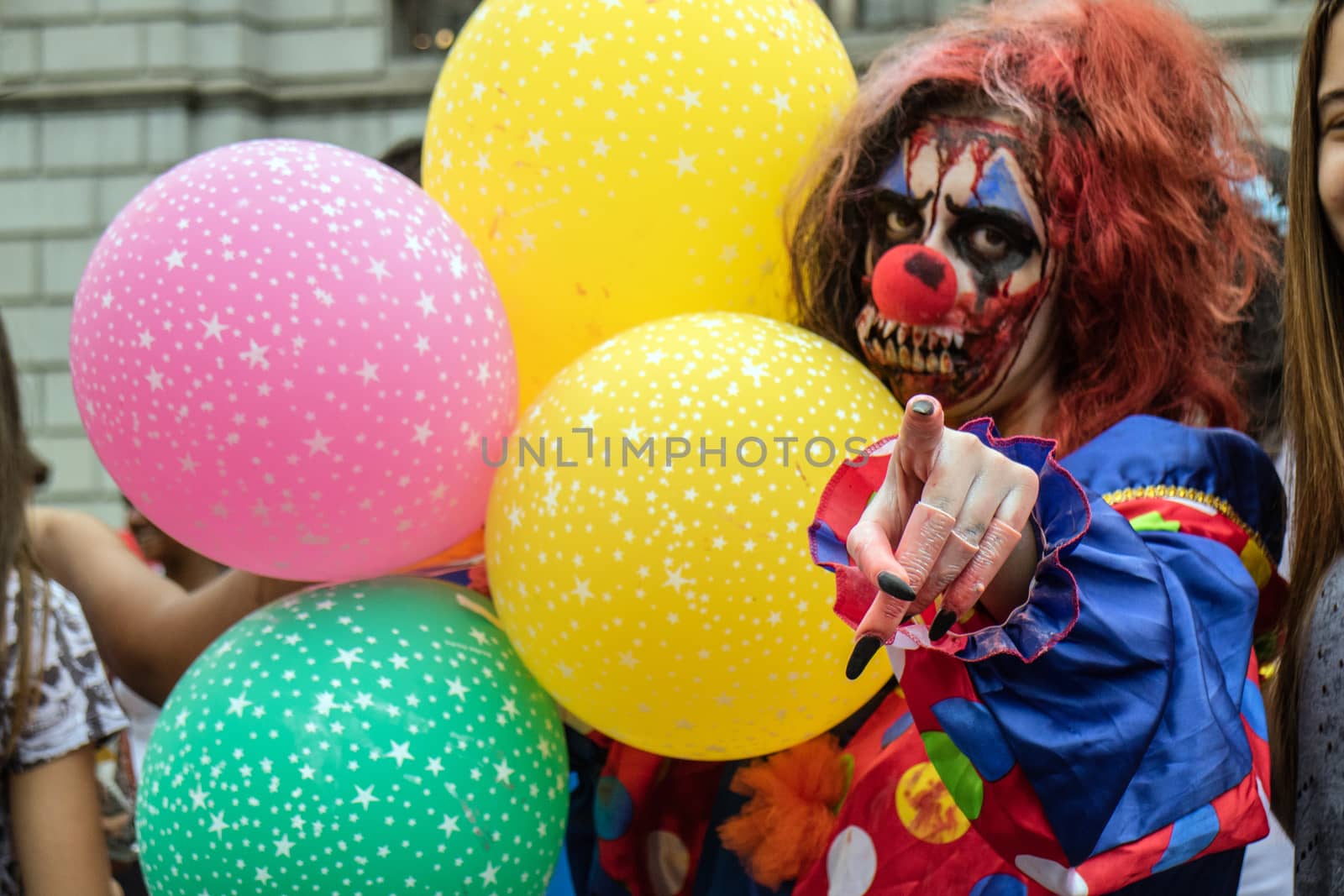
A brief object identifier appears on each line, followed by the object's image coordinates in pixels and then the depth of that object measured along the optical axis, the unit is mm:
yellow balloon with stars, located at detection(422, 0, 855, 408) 1438
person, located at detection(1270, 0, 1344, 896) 1193
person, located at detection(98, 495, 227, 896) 2506
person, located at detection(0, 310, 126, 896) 1609
